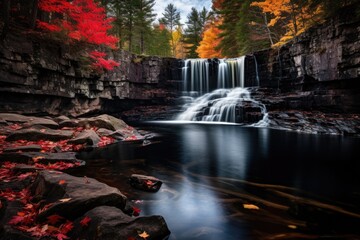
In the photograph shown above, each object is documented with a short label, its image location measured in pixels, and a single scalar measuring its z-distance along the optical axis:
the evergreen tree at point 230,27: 32.72
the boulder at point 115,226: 2.74
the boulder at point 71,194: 3.15
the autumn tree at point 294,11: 21.32
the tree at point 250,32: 28.59
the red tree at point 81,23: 15.29
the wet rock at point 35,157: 5.93
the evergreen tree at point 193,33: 41.12
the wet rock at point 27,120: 10.15
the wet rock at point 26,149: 6.31
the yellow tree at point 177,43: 59.73
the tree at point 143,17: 31.55
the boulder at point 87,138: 8.81
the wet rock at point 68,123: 11.36
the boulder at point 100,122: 11.67
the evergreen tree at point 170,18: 55.75
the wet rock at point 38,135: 7.66
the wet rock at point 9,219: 2.57
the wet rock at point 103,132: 11.01
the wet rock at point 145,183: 5.05
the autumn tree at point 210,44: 37.75
